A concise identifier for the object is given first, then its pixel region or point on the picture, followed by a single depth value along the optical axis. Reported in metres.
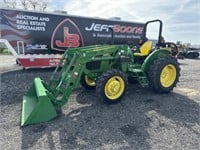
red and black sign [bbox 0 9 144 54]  6.07
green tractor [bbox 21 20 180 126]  2.89
